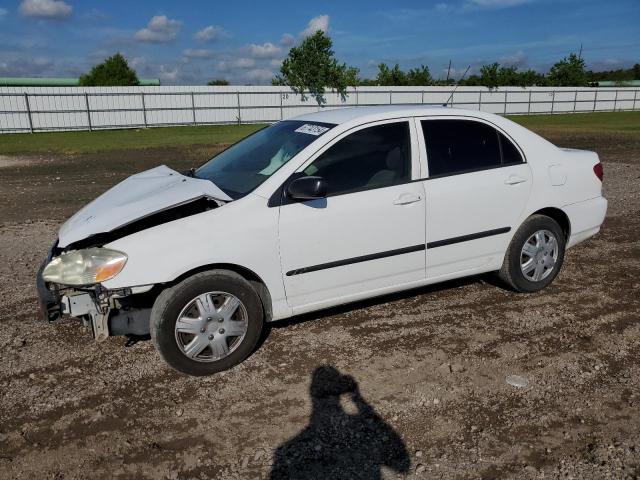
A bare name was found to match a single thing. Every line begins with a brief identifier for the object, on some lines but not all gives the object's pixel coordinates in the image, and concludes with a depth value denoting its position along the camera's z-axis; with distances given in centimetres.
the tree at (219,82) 5546
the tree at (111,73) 4456
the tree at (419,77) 4975
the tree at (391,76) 5031
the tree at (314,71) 3749
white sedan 361
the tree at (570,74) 5966
